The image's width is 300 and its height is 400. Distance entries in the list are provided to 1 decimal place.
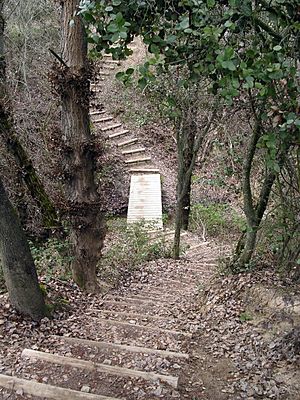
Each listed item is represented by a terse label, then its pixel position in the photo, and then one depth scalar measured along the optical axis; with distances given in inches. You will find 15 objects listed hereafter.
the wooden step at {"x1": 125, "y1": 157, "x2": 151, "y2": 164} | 571.1
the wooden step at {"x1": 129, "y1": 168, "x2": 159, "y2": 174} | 557.0
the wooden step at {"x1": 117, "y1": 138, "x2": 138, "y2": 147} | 596.1
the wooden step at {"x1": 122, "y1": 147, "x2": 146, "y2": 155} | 585.1
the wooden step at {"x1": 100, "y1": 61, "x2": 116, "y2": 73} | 703.9
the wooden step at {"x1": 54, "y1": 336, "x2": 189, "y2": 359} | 158.1
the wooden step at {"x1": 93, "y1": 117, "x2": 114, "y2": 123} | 630.5
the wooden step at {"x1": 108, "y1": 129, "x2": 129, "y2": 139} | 606.1
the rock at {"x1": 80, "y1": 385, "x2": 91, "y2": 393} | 135.3
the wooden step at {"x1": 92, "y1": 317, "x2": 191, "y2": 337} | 184.4
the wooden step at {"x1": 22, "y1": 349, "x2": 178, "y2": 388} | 137.5
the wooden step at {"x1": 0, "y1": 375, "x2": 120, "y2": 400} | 124.5
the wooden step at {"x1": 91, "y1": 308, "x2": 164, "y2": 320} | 209.0
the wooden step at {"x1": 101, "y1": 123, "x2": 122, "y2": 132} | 619.1
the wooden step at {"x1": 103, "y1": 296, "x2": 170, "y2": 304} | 243.9
